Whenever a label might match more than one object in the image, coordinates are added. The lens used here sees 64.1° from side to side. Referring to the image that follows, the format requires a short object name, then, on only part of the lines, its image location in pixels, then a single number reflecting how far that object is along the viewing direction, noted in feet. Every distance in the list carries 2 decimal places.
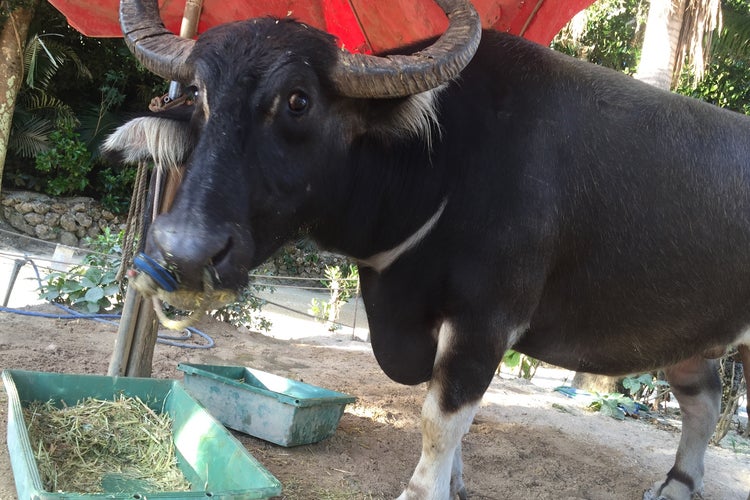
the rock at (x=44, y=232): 43.34
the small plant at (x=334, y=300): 32.45
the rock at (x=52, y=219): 43.96
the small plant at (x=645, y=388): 22.17
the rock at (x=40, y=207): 43.78
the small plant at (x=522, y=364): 24.01
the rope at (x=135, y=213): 11.10
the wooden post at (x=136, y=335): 11.25
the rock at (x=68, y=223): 44.50
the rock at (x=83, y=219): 45.03
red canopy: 10.98
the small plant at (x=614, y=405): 19.24
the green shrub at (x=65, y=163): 43.06
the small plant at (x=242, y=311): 23.72
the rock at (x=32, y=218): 43.52
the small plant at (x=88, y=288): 20.13
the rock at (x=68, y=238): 44.04
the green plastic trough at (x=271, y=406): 11.01
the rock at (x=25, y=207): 43.37
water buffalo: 6.86
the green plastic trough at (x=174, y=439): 6.57
